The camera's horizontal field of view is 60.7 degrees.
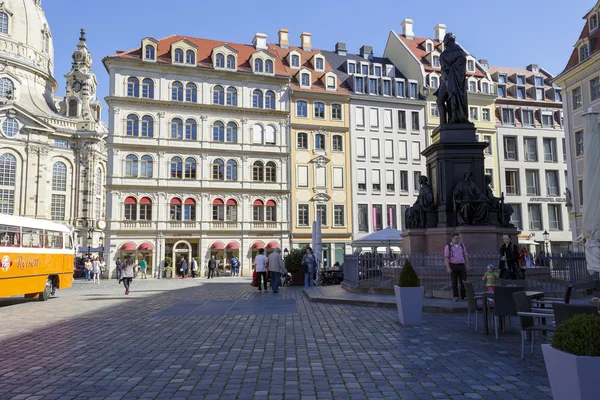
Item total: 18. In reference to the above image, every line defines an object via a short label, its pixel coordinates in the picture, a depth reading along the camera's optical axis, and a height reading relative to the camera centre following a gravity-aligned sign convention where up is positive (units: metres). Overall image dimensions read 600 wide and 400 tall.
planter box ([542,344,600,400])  3.52 -0.91
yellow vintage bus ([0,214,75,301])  16.41 -0.08
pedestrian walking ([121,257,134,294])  20.00 -0.73
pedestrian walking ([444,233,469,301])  12.10 -0.25
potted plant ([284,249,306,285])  24.80 -0.78
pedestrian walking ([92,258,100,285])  34.41 -1.09
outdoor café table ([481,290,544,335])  8.66 -0.84
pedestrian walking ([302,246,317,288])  21.92 -0.70
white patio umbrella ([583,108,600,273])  8.38 +0.92
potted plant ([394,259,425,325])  9.95 -0.91
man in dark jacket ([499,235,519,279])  13.48 -0.36
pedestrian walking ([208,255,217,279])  38.72 -1.20
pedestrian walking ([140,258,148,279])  39.75 -1.09
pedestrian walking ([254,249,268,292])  21.06 -0.57
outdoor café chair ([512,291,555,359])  6.82 -0.90
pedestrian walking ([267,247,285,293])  20.28 -0.67
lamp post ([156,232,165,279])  42.06 +0.81
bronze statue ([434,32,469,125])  16.80 +5.44
